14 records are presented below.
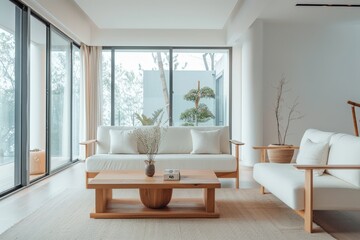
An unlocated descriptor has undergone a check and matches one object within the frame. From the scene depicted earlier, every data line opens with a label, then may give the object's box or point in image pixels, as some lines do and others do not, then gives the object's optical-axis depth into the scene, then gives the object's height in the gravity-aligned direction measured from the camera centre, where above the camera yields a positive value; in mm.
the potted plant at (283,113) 6793 +79
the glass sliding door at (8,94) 4188 +266
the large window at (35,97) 4305 +292
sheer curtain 7559 +510
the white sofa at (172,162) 4555 -569
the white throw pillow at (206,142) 4992 -345
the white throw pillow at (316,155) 3448 -359
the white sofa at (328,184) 2918 -560
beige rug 2859 -932
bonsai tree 7641 +172
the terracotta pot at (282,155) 5480 -578
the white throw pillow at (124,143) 4984 -360
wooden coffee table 3289 -781
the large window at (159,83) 7941 +747
